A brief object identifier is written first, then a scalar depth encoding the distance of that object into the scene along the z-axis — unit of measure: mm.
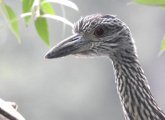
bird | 5637
